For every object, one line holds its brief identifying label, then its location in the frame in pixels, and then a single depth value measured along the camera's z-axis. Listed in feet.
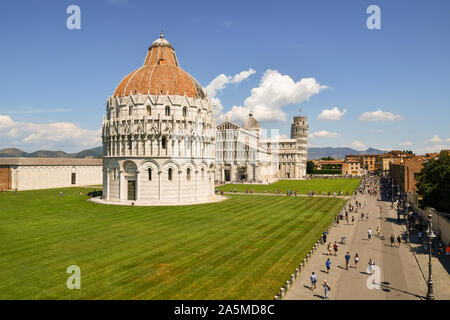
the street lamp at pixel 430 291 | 54.07
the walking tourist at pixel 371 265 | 67.12
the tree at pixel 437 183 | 105.12
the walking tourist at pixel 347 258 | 70.28
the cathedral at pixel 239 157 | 328.23
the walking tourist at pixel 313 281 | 57.10
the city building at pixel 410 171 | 182.39
